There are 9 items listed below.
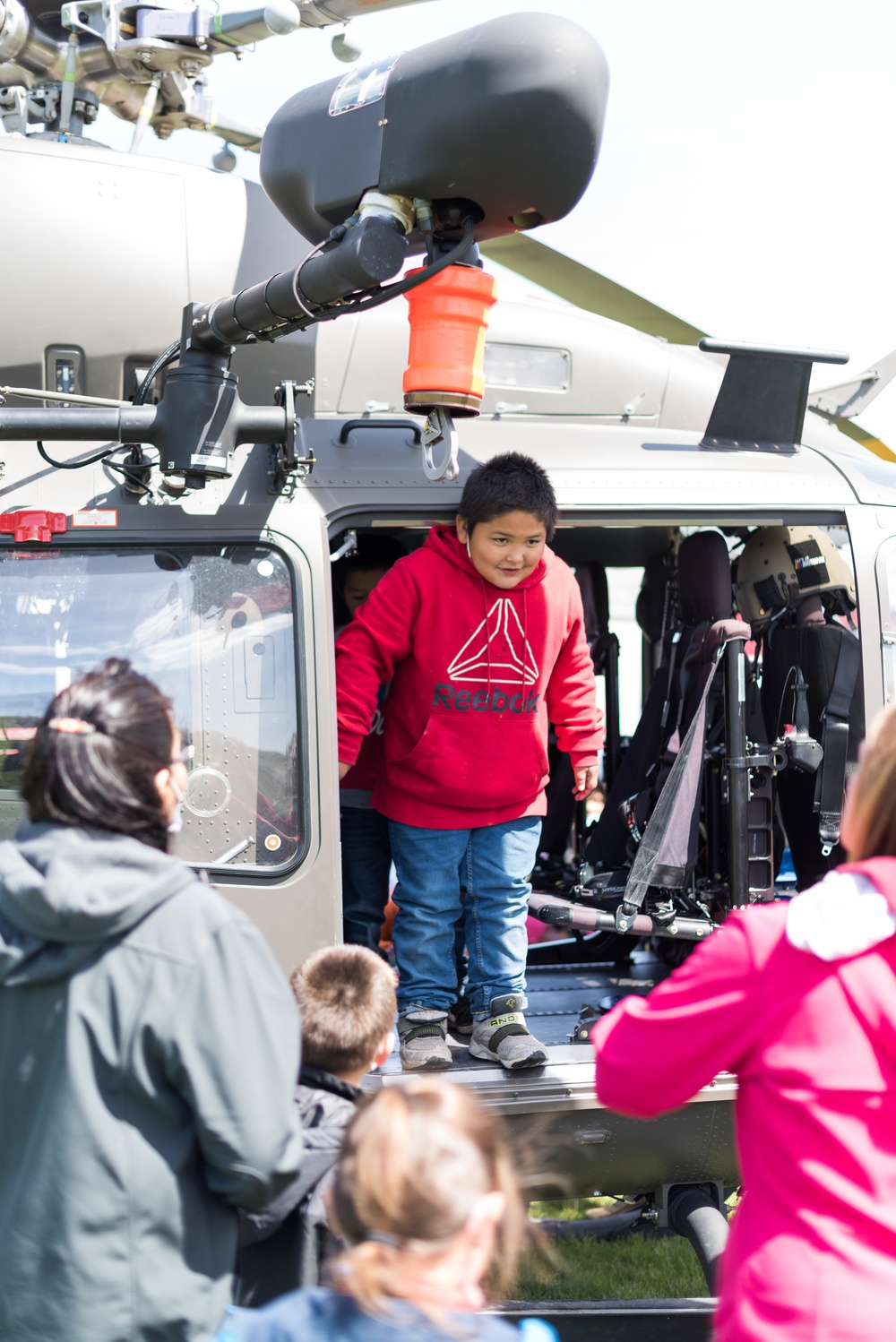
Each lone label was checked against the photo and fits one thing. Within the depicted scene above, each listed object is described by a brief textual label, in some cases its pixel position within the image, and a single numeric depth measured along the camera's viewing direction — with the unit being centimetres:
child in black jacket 195
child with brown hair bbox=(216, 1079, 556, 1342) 142
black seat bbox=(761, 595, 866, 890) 376
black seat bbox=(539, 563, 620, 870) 506
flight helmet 419
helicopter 306
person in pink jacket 147
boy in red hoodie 346
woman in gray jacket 161
